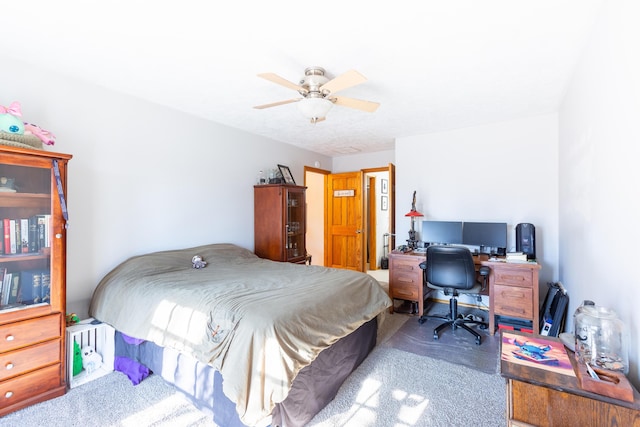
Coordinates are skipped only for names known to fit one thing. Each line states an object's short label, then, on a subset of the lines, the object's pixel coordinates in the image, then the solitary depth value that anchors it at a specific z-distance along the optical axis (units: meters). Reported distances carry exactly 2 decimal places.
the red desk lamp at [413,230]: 3.92
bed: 1.49
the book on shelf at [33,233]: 1.99
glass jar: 1.07
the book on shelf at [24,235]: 1.96
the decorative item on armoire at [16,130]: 1.90
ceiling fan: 2.12
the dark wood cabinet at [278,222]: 4.00
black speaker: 3.24
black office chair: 2.89
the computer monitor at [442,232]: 3.70
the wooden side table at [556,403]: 0.92
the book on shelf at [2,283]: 1.87
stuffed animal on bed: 2.99
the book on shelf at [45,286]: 2.00
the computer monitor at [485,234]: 3.42
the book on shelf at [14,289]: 1.91
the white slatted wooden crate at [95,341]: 2.21
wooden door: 5.64
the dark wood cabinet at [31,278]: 1.84
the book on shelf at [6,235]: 1.89
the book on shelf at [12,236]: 1.91
